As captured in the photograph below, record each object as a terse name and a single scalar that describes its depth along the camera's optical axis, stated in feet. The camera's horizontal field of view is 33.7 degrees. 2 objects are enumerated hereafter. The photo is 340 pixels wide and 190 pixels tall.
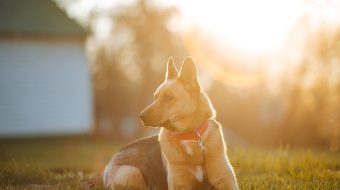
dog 21.84
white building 74.64
